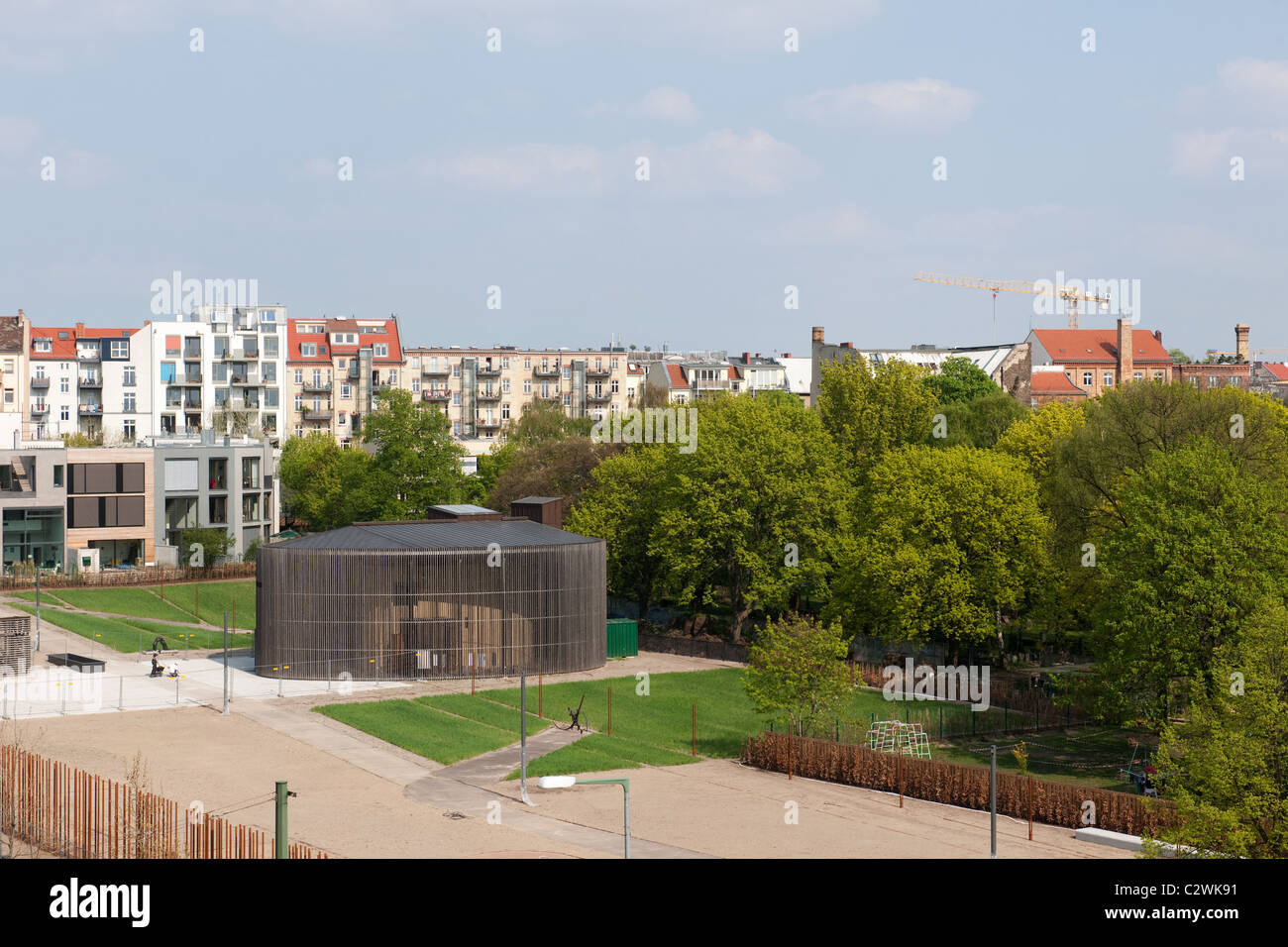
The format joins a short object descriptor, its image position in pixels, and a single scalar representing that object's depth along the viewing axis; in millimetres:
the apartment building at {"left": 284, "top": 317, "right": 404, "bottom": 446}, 148500
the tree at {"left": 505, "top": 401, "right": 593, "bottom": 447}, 125812
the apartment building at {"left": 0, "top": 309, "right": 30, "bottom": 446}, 132000
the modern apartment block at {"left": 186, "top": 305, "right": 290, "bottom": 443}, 138750
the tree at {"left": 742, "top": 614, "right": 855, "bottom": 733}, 53312
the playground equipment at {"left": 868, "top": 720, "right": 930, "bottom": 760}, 53375
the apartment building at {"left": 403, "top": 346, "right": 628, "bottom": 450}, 156625
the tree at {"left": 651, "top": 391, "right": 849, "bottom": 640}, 77938
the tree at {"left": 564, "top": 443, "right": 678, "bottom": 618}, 83875
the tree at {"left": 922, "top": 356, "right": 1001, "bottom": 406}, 110562
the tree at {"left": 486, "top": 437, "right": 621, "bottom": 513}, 93750
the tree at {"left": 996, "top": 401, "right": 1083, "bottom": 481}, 82125
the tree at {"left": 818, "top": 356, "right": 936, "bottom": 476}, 94188
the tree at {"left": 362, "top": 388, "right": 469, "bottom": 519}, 107812
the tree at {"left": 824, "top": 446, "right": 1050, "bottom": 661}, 67875
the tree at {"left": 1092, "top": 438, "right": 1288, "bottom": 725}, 50844
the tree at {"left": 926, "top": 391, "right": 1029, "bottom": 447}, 95125
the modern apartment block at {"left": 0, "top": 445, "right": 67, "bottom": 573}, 93250
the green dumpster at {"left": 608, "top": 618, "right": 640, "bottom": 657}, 72688
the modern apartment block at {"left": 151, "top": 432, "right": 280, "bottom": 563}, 100312
